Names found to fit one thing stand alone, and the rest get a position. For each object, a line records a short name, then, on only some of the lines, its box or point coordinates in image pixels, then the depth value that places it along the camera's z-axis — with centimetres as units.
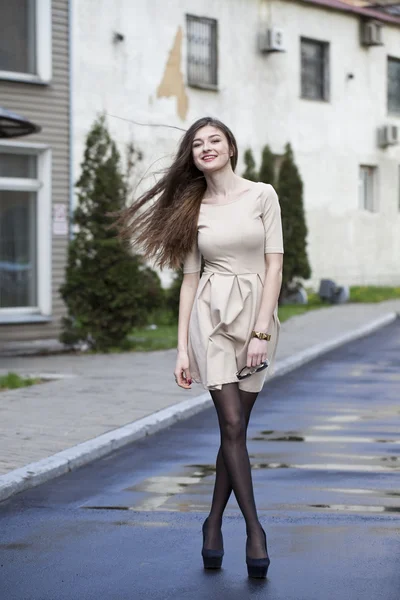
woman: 582
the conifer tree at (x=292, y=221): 2700
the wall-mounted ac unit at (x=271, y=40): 2834
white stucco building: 2367
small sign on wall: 2081
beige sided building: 2039
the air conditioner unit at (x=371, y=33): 3206
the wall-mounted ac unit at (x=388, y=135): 3275
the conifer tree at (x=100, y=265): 1789
